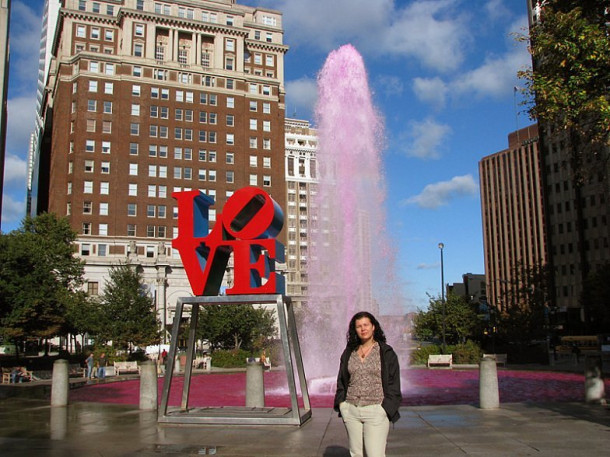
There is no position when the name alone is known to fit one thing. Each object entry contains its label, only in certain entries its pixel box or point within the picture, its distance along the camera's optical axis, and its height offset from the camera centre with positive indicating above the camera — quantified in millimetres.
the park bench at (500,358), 38834 -2950
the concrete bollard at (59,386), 18562 -2103
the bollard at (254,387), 16531 -1972
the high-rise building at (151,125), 84062 +28932
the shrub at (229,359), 42906 -3081
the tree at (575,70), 13688 +5840
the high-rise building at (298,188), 144250 +32250
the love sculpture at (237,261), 14312 +1369
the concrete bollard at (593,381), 16766 -1942
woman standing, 6867 -869
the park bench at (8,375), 31219 -3040
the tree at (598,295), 59281 +1748
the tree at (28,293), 39812 +1757
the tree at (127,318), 49250 -37
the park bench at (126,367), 36816 -3084
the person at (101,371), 34388 -3074
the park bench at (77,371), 35562 -3293
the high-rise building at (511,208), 145875 +27268
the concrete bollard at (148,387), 17234 -2031
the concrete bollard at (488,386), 16016 -1946
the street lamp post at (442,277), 49531 +3211
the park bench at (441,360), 36625 -2824
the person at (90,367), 32428 -2717
